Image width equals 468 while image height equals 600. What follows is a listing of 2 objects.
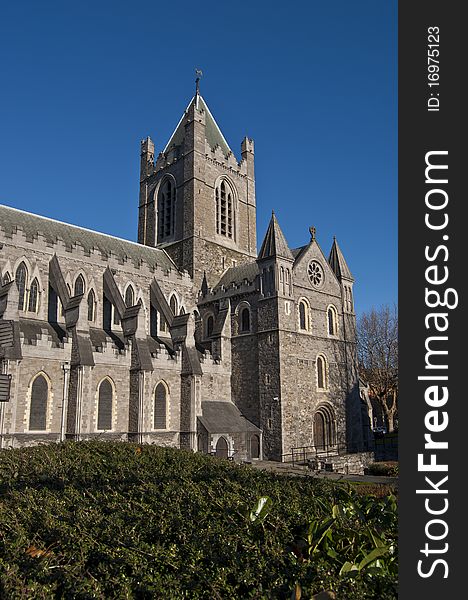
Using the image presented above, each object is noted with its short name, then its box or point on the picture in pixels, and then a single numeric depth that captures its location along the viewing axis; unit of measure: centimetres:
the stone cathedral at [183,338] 2472
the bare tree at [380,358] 4512
